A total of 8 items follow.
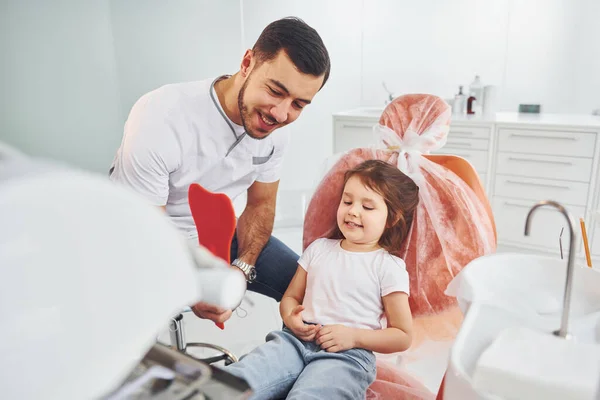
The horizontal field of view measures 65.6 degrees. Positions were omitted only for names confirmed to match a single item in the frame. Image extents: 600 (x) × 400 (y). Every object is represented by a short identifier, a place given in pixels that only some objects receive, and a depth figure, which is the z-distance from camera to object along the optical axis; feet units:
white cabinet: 7.80
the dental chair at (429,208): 3.67
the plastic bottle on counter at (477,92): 9.03
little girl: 3.06
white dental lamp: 0.61
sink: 1.50
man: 2.89
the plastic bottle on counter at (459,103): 9.14
